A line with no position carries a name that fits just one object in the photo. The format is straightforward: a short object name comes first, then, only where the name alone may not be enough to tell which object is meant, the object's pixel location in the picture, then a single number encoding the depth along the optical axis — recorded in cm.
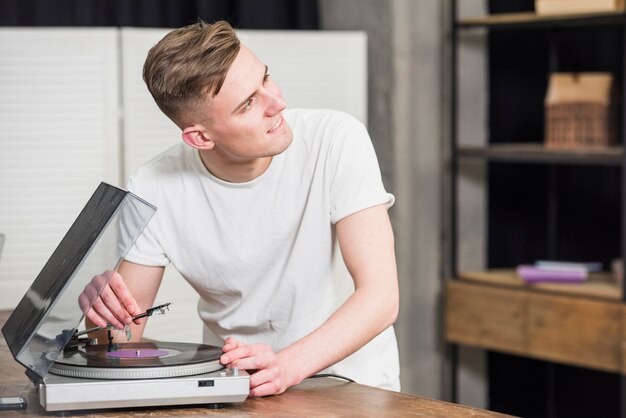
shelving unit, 475
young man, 284
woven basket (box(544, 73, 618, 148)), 493
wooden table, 241
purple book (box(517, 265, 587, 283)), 501
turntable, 239
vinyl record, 241
